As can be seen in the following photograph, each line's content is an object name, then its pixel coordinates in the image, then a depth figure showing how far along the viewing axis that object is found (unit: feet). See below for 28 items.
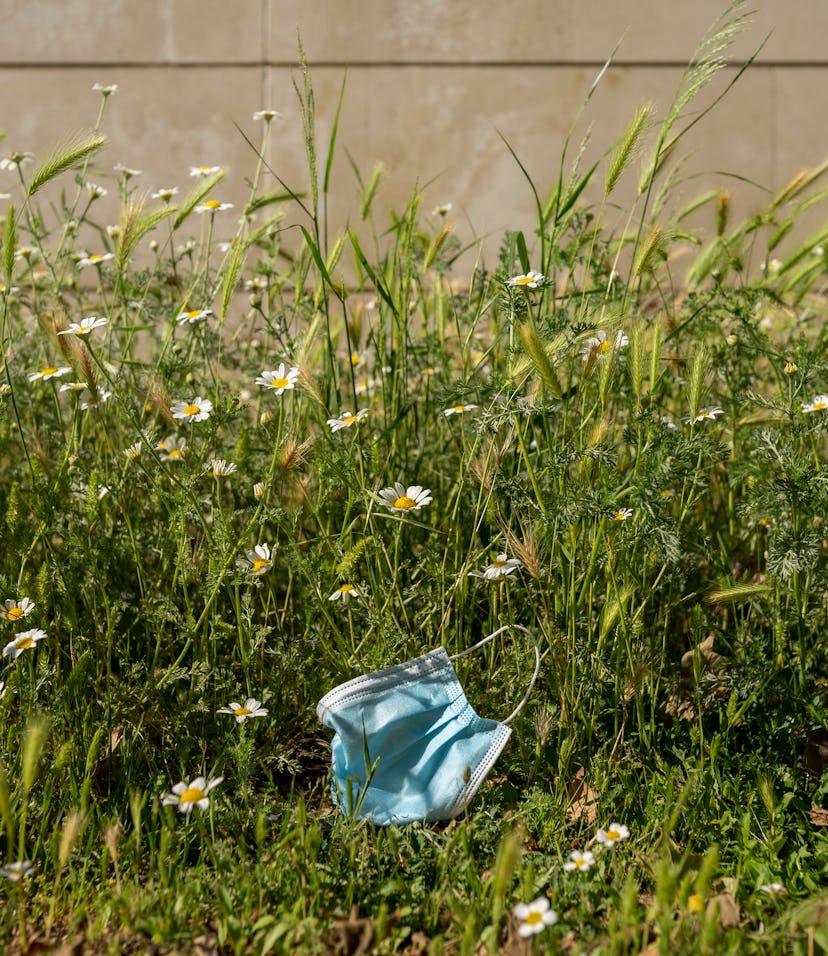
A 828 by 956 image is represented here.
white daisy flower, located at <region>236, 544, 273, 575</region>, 7.10
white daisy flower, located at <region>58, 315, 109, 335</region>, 7.20
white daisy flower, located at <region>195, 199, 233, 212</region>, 9.07
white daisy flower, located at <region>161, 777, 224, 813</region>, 6.05
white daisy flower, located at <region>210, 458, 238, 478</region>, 7.23
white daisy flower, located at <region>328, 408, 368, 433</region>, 7.36
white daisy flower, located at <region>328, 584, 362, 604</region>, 7.06
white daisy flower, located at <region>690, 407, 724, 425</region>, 7.47
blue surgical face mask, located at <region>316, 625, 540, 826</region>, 6.68
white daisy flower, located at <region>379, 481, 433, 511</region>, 7.06
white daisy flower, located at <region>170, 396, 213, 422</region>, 7.54
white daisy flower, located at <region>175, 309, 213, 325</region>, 8.04
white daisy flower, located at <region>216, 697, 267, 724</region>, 6.69
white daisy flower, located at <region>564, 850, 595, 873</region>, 5.96
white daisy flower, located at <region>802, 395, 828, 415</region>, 7.30
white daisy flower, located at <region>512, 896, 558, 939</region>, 5.28
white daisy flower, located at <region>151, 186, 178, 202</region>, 9.33
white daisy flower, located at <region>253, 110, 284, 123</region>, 9.78
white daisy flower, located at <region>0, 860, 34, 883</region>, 5.56
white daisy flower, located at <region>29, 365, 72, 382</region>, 7.59
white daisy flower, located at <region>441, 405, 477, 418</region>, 7.67
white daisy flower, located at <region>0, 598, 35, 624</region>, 6.84
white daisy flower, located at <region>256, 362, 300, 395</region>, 7.38
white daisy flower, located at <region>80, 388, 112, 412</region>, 7.37
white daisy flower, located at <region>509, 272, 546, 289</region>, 7.18
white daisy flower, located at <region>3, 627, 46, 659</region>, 6.52
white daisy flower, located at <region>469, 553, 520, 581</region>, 6.82
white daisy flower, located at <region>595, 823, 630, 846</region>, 6.04
